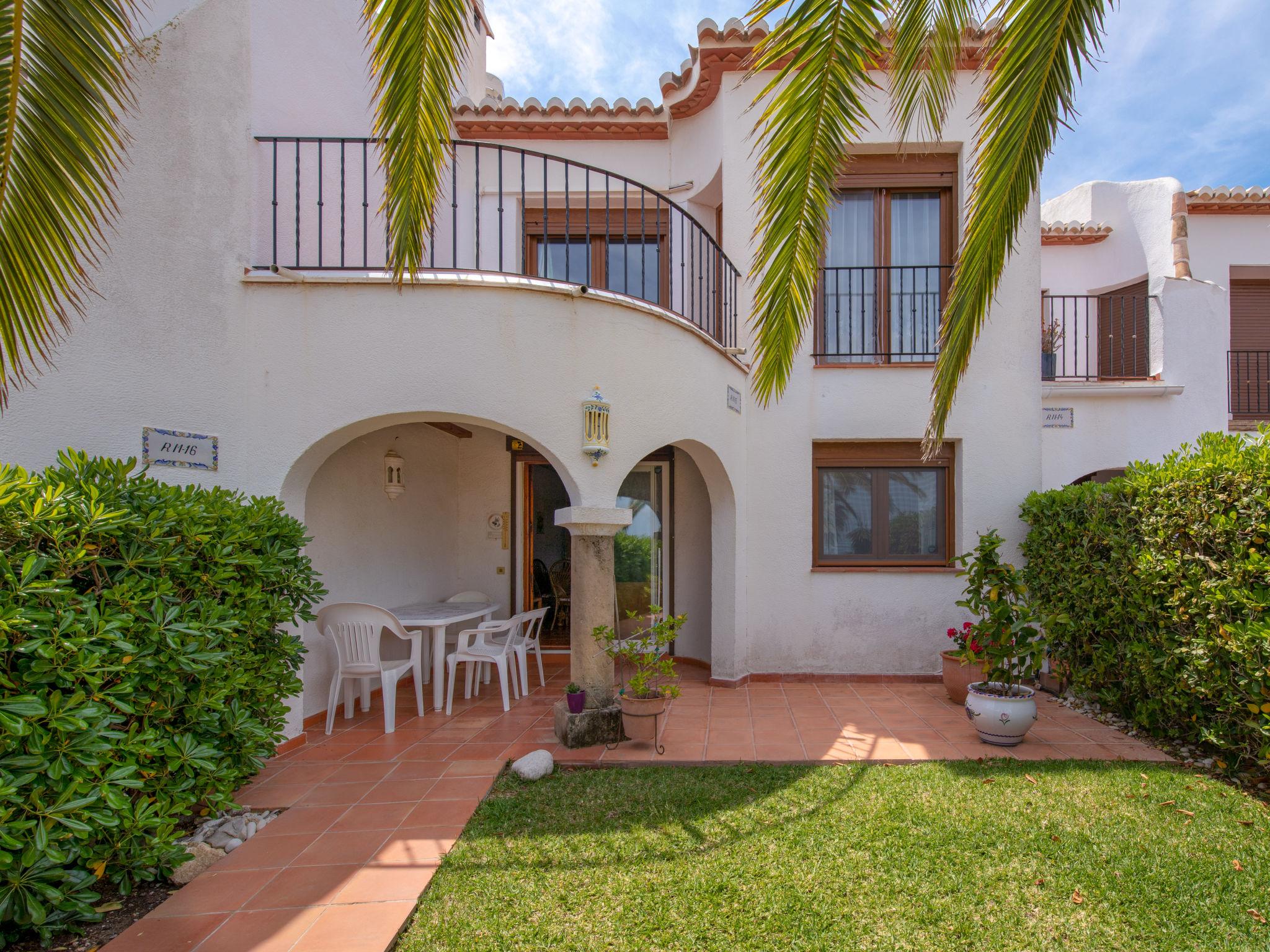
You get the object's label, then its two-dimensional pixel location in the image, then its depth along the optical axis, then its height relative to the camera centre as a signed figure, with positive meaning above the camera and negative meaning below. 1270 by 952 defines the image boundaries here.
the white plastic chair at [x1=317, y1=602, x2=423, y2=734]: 5.66 -1.27
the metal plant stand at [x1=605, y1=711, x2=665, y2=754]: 5.20 -1.93
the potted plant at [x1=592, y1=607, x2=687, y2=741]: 5.25 -1.42
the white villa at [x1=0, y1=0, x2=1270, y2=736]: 4.94 +1.20
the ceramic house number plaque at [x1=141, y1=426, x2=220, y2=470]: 4.64 +0.28
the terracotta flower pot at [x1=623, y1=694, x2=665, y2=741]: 5.25 -1.75
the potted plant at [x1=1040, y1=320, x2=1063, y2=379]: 8.76 +1.93
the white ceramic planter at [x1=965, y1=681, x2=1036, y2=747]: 5.20 -1.72
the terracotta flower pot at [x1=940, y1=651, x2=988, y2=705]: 6.56 -1.78
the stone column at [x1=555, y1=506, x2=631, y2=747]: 5.30 -0.96
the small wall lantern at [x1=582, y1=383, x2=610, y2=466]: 5.33 +0.51
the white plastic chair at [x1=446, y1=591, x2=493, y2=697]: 7.93 -1.25
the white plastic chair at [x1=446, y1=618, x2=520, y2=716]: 6.22 -1.49
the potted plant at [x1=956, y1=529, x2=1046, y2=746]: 5.22 -1.31
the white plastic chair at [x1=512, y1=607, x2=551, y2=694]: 6.75 -1.57
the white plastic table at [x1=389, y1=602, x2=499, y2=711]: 6.30 -1.23
